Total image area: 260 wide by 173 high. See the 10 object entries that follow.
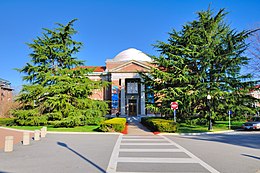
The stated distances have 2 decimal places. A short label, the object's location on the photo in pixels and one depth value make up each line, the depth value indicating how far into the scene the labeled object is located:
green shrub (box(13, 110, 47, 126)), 23.53
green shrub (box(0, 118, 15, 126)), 24.50
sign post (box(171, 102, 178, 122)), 19.13
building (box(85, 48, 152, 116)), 39.09
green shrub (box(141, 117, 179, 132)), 17.94
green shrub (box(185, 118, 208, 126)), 23.97
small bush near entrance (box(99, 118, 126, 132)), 17.75
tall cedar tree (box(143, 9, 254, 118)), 22.78
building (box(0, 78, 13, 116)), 43.60
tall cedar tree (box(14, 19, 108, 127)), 23.12
